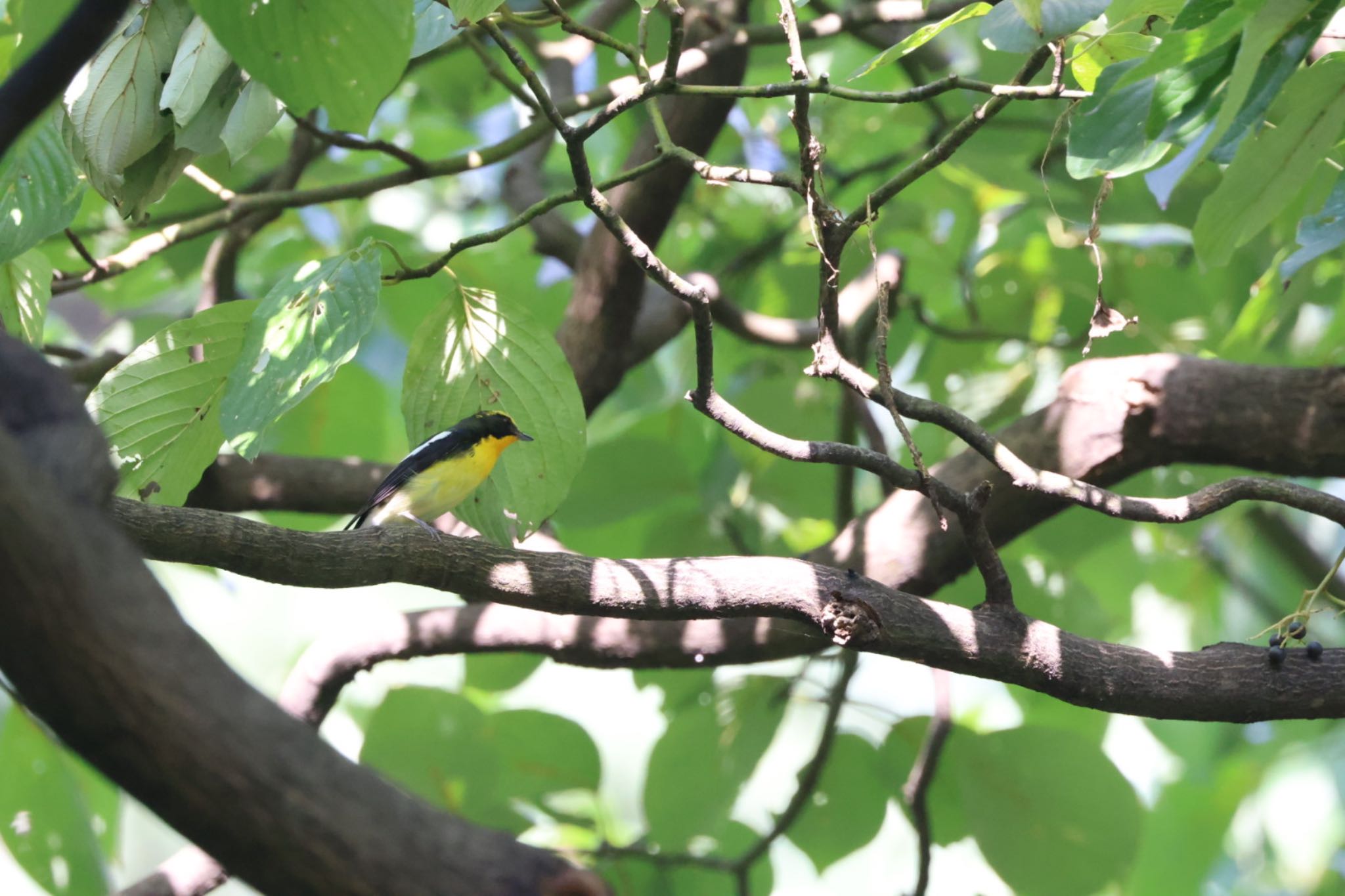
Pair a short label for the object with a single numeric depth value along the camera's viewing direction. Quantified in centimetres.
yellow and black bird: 977
